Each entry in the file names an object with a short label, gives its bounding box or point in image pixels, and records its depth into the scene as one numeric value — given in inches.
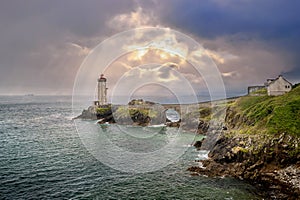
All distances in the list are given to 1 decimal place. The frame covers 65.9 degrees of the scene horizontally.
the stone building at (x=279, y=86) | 2709.2
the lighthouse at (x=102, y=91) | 5036.9
